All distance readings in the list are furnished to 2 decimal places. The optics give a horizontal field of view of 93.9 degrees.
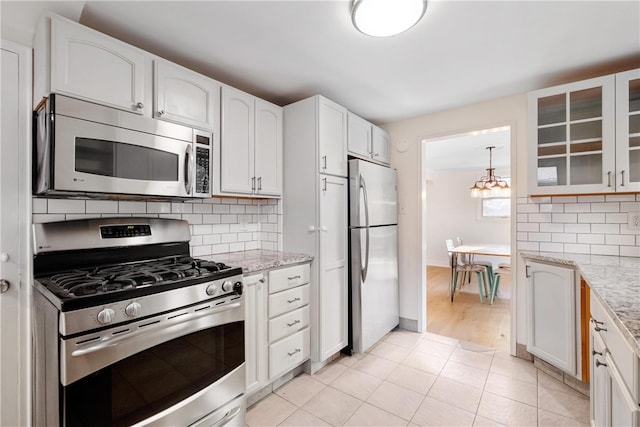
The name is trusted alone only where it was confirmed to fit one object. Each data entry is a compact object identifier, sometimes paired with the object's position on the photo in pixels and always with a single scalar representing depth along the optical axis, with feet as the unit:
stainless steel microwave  4.38
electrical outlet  6.89
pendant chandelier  14.63
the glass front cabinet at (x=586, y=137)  6.40
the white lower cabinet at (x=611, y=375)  2.85
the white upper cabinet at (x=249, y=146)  6.73
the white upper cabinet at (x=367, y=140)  8.73
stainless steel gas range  3.68
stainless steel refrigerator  8.33
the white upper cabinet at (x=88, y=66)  4.40
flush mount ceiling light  4.49
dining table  13.32
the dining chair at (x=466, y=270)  13.43
